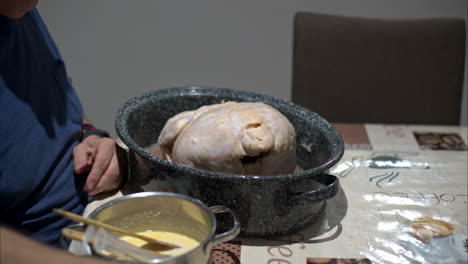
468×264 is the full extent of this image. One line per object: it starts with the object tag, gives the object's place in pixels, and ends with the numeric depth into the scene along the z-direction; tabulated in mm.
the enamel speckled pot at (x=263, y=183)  736
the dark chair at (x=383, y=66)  1402
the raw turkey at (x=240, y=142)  788
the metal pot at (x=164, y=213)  646
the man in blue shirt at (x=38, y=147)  822
